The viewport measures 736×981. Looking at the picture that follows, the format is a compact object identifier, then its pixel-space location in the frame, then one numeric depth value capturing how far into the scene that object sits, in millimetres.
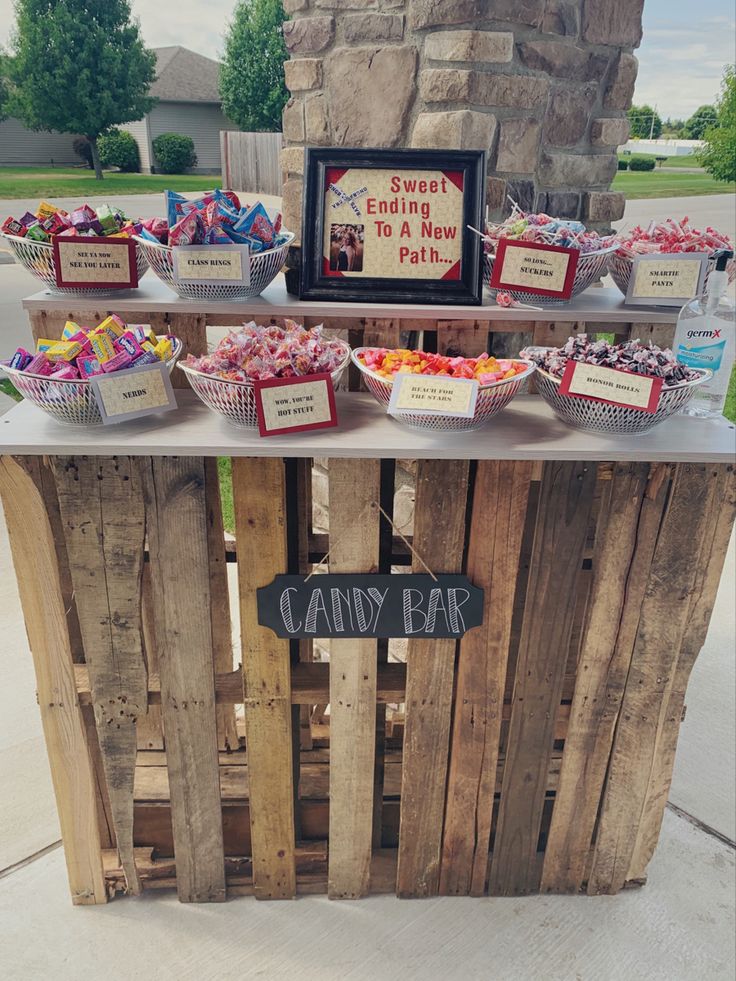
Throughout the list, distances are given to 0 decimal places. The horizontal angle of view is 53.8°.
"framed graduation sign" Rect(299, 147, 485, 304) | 1464
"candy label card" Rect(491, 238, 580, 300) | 1441
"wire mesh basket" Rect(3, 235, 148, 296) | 1414
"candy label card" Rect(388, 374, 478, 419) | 1165
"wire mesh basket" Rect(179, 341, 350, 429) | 1172
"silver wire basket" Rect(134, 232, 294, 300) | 1424
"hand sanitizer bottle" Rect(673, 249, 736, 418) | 1363
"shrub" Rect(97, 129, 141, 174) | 22484
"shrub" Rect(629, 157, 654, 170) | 31744
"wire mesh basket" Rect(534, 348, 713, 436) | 1215
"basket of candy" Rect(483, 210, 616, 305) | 1479
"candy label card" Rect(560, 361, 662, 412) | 1185
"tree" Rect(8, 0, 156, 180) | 18906
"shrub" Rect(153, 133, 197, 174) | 22578
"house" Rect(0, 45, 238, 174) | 22656
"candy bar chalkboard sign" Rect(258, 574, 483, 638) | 1329
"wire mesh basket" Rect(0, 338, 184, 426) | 1168
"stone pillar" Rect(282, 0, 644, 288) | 2006
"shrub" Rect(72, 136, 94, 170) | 23203
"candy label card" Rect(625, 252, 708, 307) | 1484
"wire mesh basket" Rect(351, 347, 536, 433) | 1201
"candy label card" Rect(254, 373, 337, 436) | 1181
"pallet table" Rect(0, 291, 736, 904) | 1261
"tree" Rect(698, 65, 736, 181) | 14578
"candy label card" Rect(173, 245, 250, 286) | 1382
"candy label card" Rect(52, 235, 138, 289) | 1404
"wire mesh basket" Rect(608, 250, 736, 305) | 1579
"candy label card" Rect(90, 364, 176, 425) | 1182
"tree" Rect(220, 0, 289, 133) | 22656
